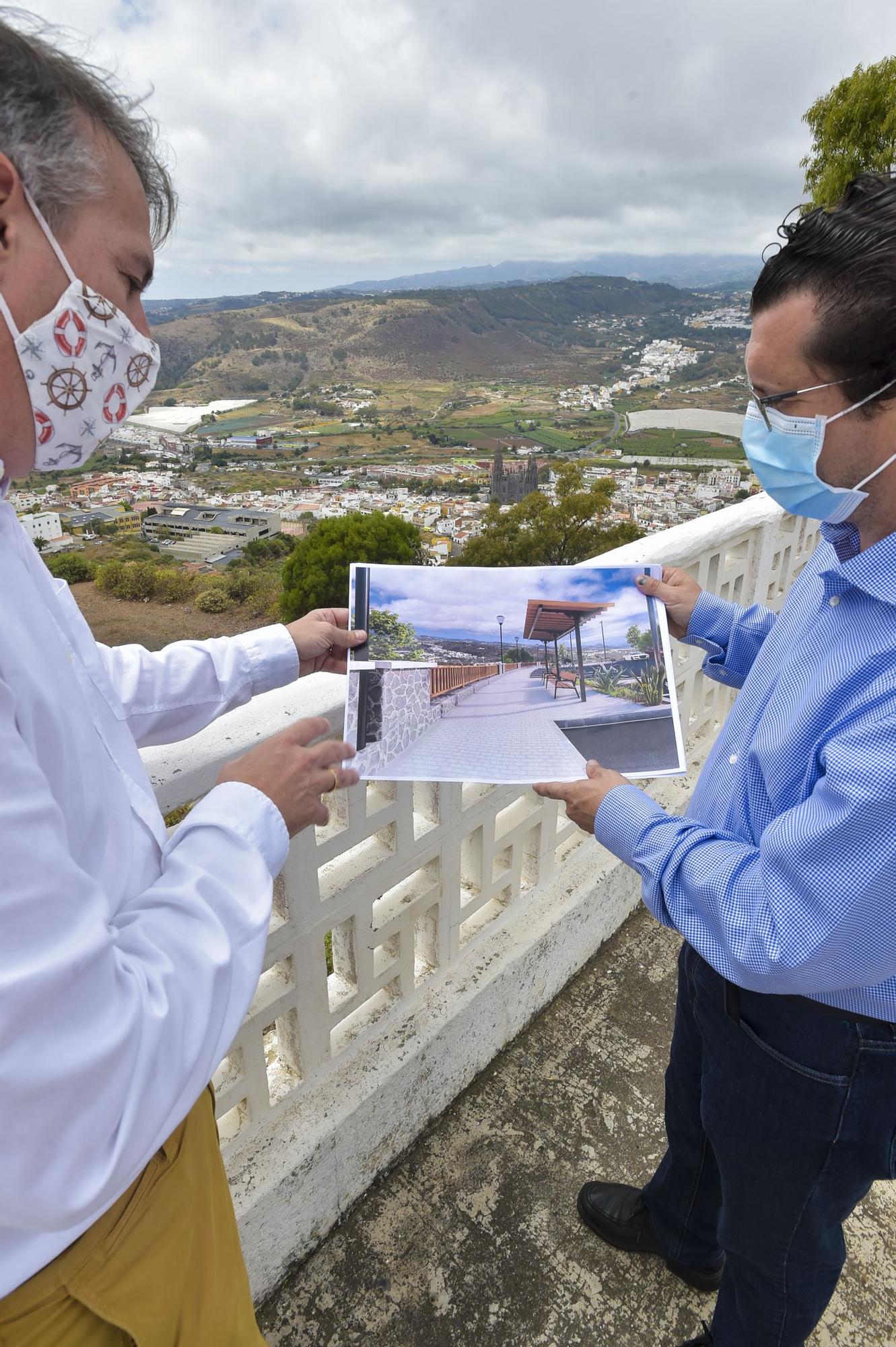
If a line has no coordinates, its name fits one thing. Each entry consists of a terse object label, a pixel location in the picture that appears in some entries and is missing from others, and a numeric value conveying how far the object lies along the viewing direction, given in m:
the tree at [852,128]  8.80
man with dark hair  0.98
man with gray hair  0.60
